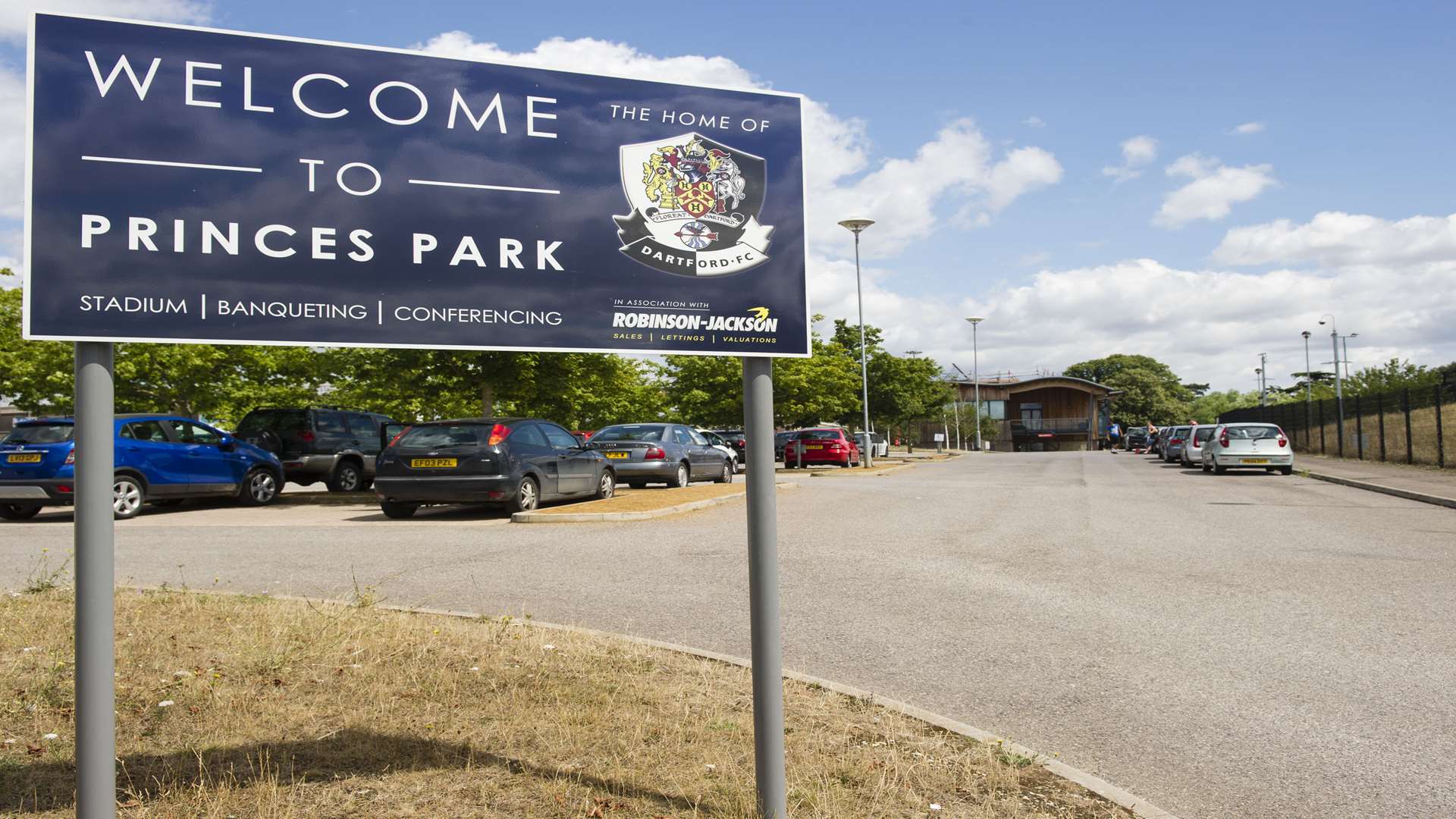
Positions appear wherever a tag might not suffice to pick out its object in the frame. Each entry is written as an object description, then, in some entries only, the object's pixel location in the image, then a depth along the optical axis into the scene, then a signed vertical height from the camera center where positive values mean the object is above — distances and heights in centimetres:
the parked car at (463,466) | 1438 -25
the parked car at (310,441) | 2064 +22
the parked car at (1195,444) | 3297 -51
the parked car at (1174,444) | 3834 -56
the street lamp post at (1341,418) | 3400 +17
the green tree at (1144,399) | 11788 +343
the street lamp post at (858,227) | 3434 +697
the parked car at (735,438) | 3838 +8
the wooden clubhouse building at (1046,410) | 9631 +203
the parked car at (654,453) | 2130 -20
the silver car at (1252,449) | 2620 -55
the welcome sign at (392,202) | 321 +82
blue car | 1447 -13
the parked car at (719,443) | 2541 -4
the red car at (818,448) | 3519 -33
